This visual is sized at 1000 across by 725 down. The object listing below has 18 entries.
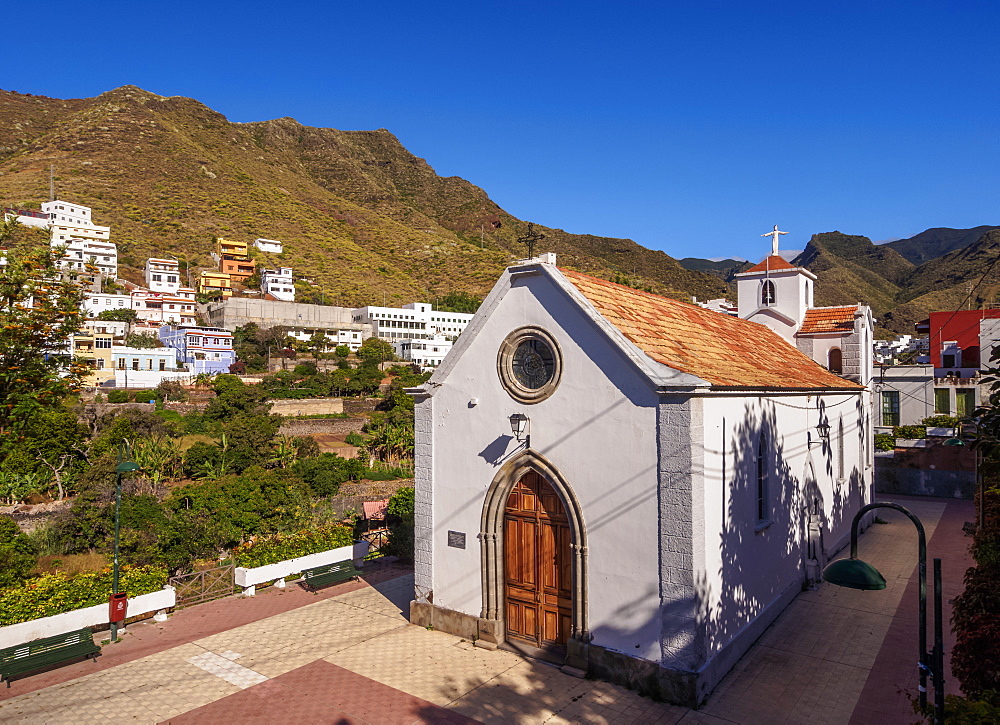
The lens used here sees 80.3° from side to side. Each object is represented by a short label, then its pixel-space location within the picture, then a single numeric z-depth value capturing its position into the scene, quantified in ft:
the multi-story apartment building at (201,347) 214.69
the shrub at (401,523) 56.85
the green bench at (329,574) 47.80
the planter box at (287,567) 47.62
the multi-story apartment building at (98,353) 188.44
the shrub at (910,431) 108.88
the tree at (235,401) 168.45
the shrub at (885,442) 104.22
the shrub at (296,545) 52.80
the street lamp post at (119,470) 37.63
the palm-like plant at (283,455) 141.71
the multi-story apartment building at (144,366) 194.29
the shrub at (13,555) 42.73
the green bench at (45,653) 32.32
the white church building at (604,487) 30.83
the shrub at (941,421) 111.14
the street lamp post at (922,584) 20.17
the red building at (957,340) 135.95
